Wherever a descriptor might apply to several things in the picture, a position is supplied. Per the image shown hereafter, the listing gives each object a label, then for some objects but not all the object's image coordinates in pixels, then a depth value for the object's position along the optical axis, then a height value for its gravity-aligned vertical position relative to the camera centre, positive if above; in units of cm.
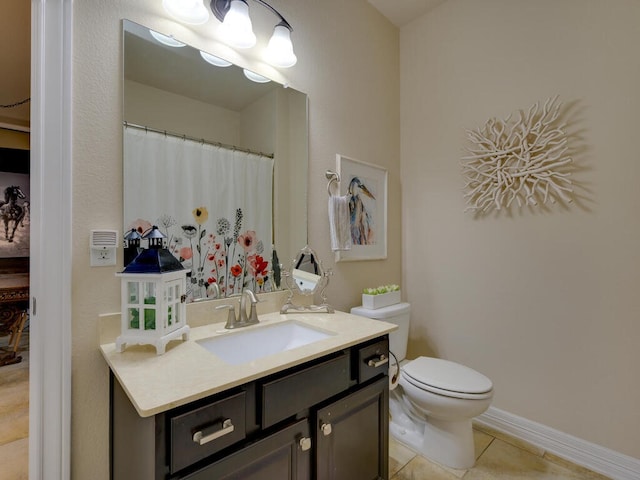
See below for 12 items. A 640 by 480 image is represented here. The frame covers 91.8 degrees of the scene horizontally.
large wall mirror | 120 +37
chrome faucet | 131 -31
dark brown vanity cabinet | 76 -55
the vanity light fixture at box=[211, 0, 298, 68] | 134 +98
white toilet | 150 -81
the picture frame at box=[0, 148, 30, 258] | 333 +47
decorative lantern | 100 -18
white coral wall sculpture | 171 +48
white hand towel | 184 +13
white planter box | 190 -36
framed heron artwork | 197 +25
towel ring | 186 +40
